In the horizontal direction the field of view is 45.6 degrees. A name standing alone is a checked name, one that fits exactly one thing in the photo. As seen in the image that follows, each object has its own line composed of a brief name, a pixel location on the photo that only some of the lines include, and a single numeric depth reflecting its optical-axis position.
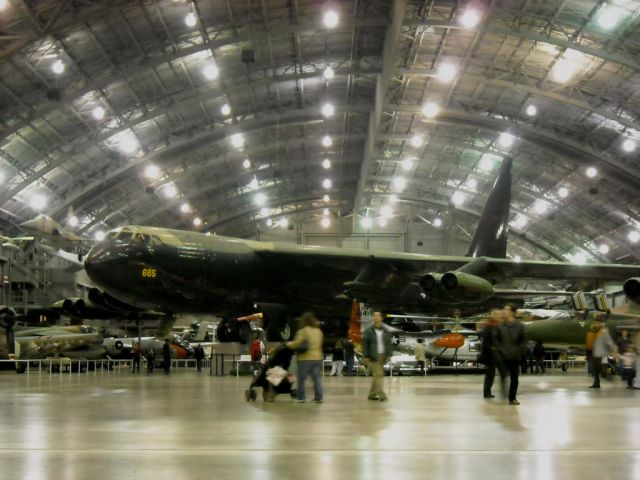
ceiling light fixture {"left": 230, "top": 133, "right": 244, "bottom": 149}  46.78
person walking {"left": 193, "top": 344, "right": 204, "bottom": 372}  33.41
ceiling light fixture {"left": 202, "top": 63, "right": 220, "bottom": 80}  38.09
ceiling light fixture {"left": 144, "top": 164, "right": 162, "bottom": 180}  46.75
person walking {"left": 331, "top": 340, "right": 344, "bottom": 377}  25.69
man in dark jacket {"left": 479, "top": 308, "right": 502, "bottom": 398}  14.06
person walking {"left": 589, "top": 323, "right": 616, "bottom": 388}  17.36
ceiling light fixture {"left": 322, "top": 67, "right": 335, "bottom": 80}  38.16
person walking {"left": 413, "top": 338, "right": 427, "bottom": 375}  27.58
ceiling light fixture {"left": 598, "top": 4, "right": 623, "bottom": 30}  32.44
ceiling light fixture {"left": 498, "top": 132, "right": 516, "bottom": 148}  47.31
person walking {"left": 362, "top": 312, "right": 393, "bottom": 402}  13.18
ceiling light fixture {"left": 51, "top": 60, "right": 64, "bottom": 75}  33.75
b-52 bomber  21.59
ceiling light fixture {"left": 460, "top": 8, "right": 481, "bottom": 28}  32.38
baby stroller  12.91
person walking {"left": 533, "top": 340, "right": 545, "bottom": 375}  29.67
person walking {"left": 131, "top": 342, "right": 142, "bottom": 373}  32.44
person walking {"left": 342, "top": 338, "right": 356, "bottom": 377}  25.77
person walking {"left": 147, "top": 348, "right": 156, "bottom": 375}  31.25
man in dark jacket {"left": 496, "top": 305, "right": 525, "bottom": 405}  12.88
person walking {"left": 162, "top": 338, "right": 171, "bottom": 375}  29.08
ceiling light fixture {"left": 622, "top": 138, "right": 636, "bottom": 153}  44.50
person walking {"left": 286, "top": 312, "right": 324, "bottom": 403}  12.55
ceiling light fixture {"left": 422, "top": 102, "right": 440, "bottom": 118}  42.19
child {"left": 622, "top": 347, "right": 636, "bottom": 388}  18.34
